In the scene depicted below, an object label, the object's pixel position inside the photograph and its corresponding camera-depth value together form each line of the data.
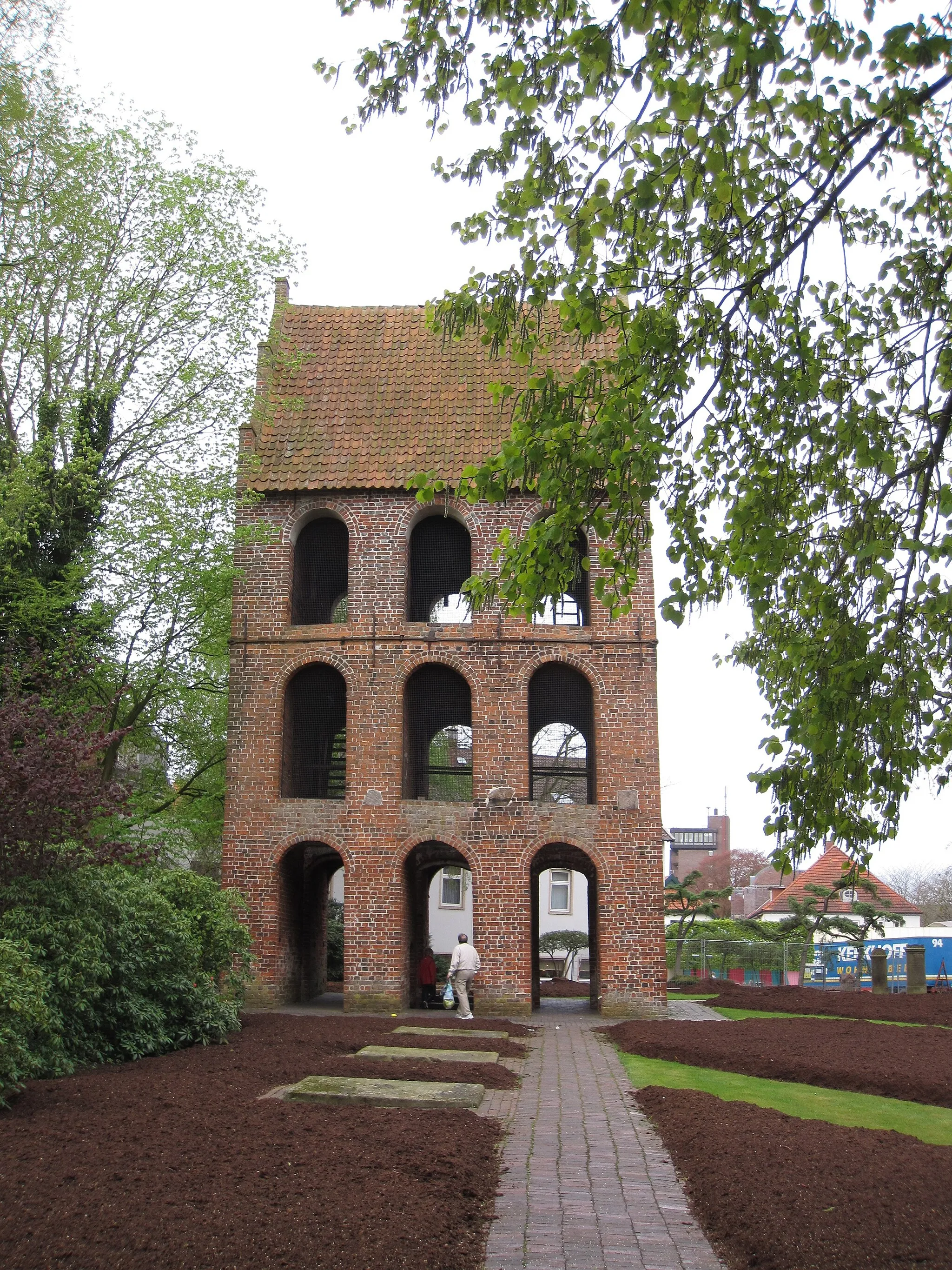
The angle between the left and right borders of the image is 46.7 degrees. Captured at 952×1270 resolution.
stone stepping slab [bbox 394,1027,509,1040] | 15.40
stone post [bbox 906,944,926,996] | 26.16
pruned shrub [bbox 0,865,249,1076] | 11.30
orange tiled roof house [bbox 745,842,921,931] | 41.50
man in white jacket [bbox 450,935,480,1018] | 18.59
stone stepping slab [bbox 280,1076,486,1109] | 9.59
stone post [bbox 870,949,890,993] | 26.86
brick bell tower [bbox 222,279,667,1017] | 19.62
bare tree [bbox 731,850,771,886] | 82.62
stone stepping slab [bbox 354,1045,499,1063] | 12.48
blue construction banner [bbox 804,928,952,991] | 31.14
